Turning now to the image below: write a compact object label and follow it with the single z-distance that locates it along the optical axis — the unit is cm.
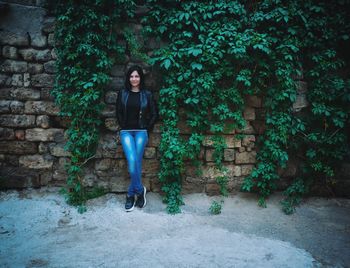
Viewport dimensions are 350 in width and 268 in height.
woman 345
